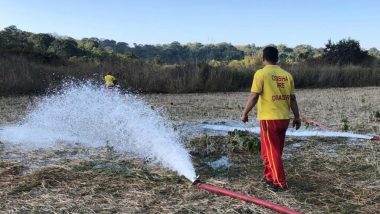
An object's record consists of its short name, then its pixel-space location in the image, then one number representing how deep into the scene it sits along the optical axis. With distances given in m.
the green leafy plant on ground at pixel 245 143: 7.85
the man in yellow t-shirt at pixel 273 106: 5.79
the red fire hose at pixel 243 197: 5.02
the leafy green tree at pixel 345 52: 41.19
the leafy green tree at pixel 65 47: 43.12
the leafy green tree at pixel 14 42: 33.56
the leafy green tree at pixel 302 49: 46.33
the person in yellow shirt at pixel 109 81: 20.58
